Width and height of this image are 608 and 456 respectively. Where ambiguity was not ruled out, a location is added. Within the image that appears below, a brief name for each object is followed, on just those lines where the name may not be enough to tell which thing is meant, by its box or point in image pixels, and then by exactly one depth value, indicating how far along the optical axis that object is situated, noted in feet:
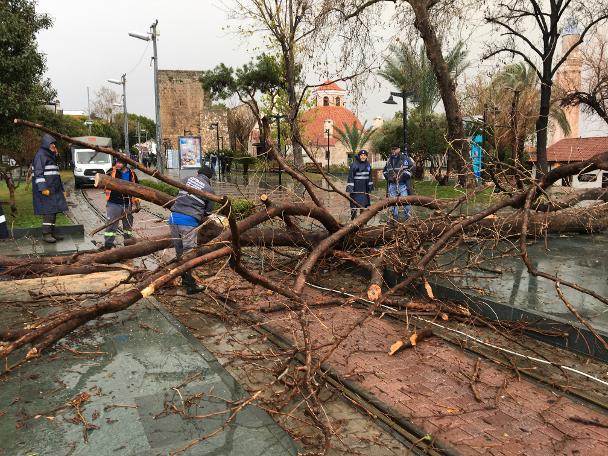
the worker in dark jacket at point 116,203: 28.71
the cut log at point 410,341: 16.08
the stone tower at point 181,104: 188.99
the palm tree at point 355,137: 140.05
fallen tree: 13.66
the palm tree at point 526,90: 90.17
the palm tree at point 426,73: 96.22
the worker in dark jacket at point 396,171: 37.40
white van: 95.35
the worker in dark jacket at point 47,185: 32.71
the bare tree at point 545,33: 55.88
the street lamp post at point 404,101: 52.95
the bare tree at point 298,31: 56.29
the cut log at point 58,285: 21.80
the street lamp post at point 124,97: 135.23
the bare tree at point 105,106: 278.46
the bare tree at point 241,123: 148.66
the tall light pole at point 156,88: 81.87
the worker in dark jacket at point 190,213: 21.97
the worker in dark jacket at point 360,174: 38.24
